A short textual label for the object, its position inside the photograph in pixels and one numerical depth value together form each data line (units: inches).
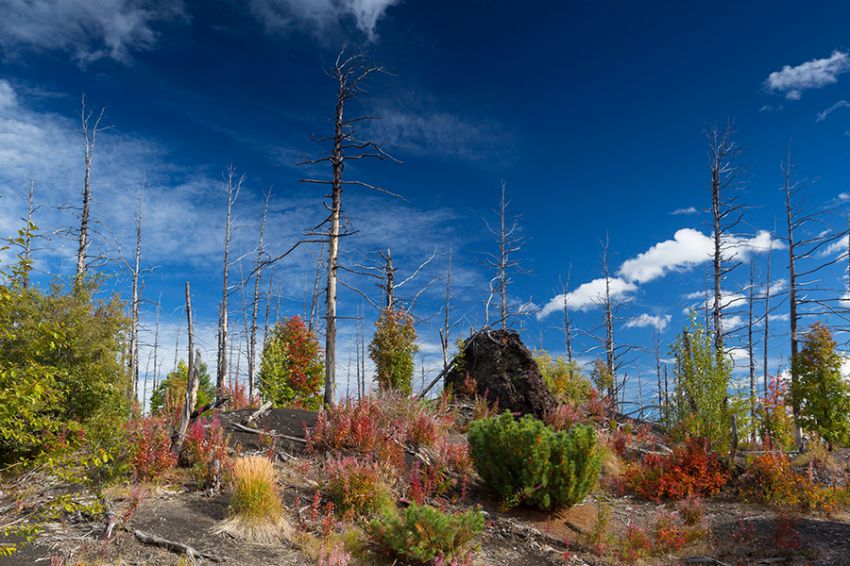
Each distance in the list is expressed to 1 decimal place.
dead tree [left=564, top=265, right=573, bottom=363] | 1229.7
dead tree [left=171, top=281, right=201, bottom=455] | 358.3
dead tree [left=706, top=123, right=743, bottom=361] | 795.6
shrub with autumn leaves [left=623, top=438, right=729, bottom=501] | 445.7
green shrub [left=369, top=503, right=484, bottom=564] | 252.8
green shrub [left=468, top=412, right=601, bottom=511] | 351.3
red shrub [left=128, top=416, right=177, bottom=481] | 322.7
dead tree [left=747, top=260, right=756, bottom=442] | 1018.1
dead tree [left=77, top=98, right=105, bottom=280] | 735.7
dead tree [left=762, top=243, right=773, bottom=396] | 973.2
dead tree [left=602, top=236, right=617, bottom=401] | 1008.2
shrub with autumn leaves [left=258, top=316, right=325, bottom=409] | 748.6
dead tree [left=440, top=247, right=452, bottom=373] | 780.5
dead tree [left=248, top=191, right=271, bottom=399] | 1136.0
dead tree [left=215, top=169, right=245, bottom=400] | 946.7
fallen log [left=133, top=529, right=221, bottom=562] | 241.9
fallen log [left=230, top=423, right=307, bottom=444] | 401.5
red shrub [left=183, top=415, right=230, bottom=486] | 326.0
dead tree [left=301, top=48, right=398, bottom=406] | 531.2
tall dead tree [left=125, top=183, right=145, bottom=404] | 872.8
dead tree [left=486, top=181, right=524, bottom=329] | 1048.2
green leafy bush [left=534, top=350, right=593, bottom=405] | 729.2
